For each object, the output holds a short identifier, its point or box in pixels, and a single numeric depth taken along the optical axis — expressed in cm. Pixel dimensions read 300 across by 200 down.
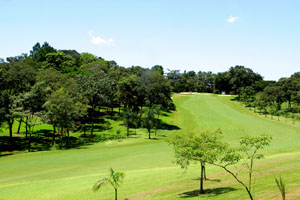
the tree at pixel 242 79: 15212
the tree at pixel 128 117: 6925
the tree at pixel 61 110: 5834
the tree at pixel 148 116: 6931
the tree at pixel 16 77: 6631
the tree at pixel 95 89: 7209
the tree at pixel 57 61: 13100
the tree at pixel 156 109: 7329
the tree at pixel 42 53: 15925
